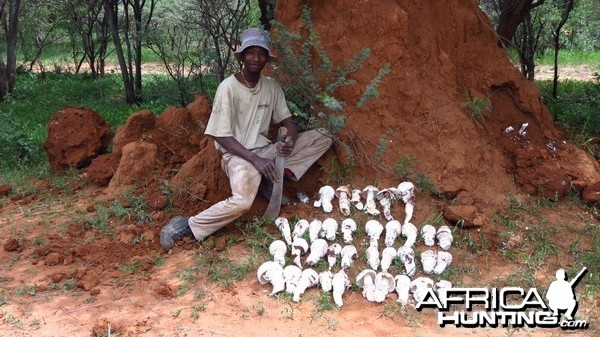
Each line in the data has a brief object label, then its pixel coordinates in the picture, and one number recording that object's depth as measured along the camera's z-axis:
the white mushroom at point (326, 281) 3.93
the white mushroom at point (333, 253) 4.19
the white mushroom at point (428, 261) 4.07
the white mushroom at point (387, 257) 4.13
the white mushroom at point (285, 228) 4.46
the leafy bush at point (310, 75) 4.88
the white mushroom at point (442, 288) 3.83
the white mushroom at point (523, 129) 5.27
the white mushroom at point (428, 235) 4.34
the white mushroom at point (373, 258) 4.15
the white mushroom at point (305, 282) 3.88
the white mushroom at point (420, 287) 3.83
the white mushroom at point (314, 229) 4.42
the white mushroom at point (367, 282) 3.85
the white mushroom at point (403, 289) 3.82
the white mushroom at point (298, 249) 4.21
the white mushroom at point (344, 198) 4.65
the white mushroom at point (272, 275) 3.93
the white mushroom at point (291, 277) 3.93
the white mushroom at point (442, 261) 4.07
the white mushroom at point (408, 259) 4.08
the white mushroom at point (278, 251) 4.21
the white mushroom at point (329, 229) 4.44
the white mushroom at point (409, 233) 4.32
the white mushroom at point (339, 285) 3.80
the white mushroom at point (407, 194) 4.61
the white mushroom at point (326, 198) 4.73
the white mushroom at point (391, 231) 4.37
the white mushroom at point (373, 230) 4.40
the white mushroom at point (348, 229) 4.43
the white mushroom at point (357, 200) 4.69
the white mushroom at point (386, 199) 4.63
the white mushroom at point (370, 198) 4.64
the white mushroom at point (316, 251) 4.21
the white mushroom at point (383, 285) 3.82
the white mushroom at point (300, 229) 4.45
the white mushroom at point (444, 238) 4.28
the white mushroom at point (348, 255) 4.16
